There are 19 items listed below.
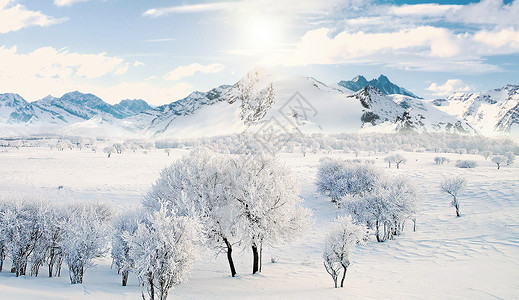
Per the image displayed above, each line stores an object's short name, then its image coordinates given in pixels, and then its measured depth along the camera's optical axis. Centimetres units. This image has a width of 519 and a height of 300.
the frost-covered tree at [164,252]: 1593
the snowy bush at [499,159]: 10388
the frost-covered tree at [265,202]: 2486
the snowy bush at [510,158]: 11147
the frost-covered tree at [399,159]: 11346
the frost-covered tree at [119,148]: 19075
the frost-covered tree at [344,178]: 6048
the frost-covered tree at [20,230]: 2445
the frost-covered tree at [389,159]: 11563
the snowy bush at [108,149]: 16836
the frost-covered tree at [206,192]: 2517
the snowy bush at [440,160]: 11750
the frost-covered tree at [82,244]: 2178
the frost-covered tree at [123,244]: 2284
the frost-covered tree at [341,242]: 2127
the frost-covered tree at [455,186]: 4972
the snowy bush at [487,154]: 13495
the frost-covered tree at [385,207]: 4025
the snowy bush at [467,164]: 10325
